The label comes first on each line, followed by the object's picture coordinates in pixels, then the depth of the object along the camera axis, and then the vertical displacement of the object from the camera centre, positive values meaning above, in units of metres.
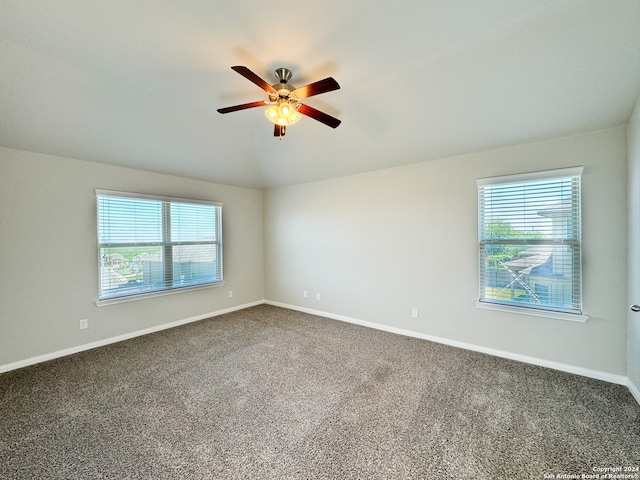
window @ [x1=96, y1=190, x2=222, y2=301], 3.64 -0.09
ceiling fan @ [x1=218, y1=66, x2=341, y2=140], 1.98 +1.12
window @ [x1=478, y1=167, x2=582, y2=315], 2.79 -0.07
